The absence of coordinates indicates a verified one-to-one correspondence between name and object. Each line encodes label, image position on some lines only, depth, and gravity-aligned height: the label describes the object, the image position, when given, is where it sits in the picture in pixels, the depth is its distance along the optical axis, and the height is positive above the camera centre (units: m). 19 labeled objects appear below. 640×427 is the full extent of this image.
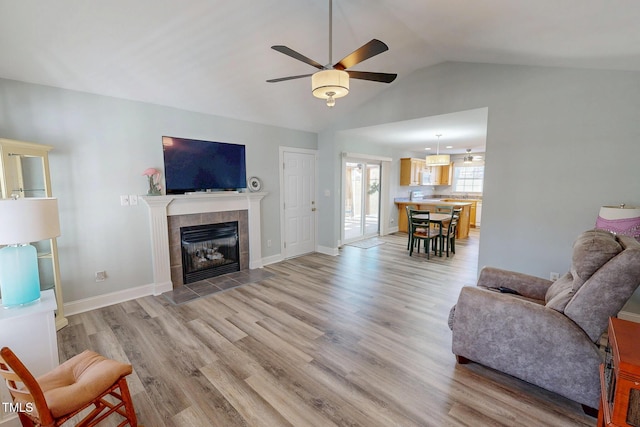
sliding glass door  7.03 -0.48
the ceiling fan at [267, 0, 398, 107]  2.00 +0.90
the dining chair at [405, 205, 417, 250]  5.52 -0.86
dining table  5.29 -0.72
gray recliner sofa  1.63 -0.96
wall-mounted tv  3.76 +0.25
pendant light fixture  6.84 +0.55
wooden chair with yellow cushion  1.21 -1.06
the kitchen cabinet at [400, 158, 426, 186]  7.85 +0.32
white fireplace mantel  3.60 -0.39
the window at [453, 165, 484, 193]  9.02 +0.09
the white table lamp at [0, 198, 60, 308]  1.54 -0.32
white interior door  5.29 -0.41
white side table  1.57 -0.92
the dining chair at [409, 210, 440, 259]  5.29 -0.97
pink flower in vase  3.48 +0.04
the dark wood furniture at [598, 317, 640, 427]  1.10 -0.83
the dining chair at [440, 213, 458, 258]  5.46 -1.10
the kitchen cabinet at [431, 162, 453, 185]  9.16 +0.23
